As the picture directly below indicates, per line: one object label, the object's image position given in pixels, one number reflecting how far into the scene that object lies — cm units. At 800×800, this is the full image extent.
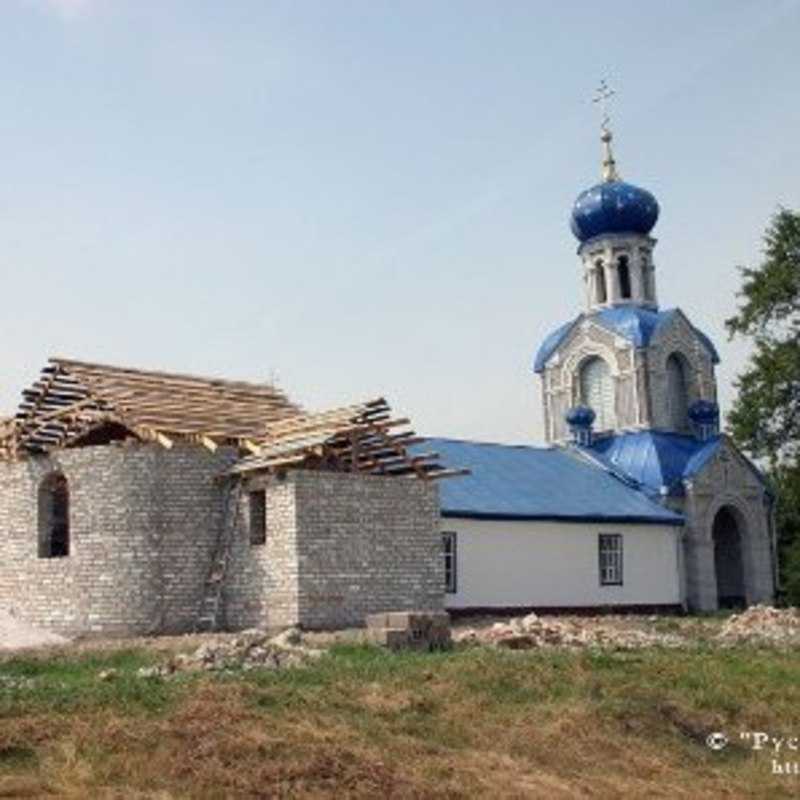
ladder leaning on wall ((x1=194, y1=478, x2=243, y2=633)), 2236
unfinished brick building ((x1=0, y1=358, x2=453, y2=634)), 2194
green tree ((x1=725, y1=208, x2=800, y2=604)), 3144
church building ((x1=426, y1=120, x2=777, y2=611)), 2817
